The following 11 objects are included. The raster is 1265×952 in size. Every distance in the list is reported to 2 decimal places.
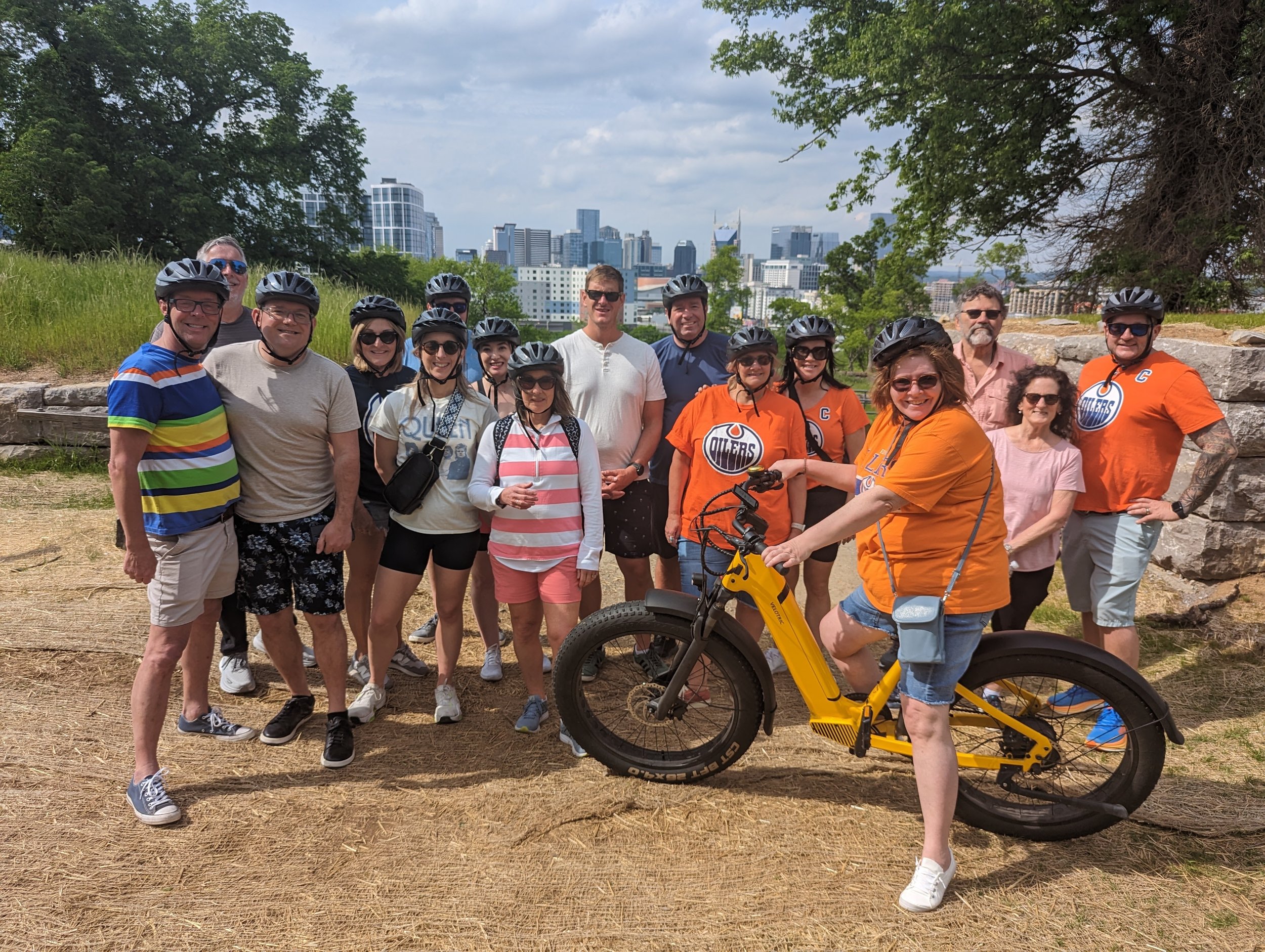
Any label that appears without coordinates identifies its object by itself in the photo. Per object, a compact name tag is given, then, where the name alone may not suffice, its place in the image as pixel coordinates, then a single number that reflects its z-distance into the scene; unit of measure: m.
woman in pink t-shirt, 3.76
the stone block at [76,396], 8.20
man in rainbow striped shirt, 3.01
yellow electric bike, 2.97
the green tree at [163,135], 20.83
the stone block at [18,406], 8.08
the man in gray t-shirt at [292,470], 3.40
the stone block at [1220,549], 5.86
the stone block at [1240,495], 5.77
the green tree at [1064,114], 9.98
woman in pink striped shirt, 3.62
